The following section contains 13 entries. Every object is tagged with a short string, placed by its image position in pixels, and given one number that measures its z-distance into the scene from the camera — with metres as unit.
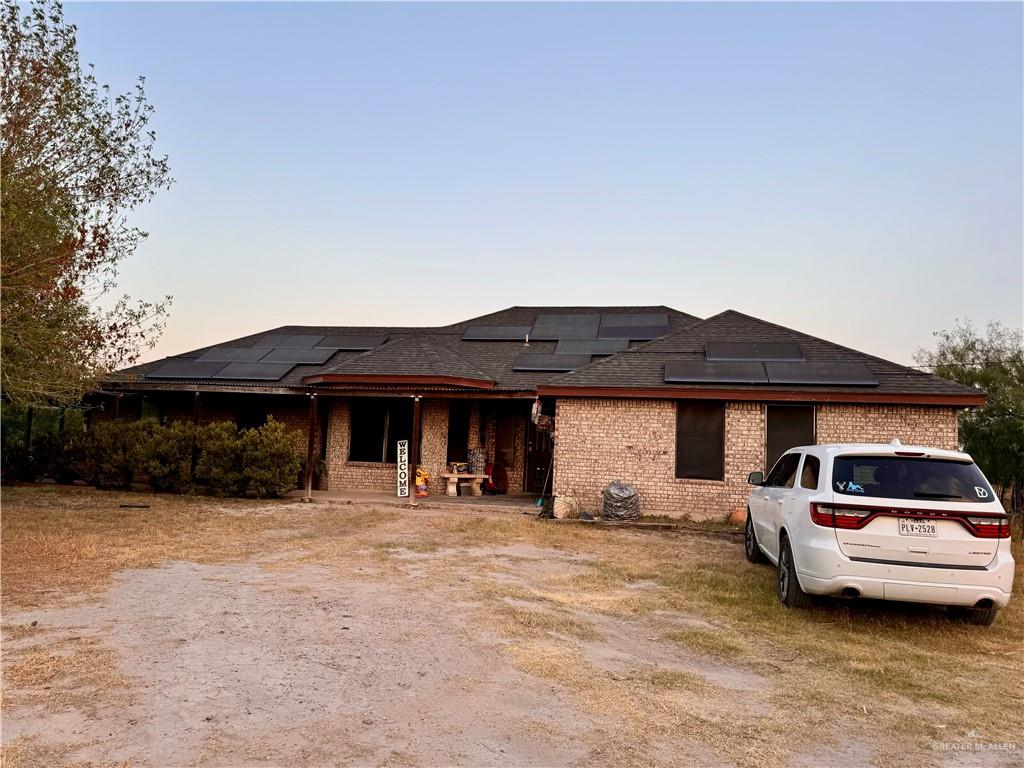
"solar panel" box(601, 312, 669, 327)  21.44
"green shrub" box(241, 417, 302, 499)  15.55
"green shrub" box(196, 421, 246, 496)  15.67
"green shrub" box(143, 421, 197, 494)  16.03
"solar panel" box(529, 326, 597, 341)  20.80
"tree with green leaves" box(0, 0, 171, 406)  9.88
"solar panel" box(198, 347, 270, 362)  19.20
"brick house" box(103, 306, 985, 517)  13.22
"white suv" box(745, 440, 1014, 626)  5.77
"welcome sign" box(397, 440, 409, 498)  15.94
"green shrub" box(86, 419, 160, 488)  16.34
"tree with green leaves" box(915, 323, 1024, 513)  18.94
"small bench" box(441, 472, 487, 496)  16.70
